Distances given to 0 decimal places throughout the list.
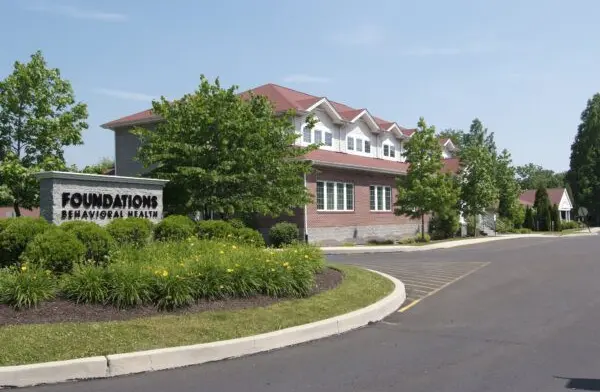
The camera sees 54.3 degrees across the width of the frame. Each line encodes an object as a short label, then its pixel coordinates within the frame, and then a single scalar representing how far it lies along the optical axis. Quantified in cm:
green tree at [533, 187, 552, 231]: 5872
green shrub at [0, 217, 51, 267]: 916
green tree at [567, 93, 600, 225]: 8000
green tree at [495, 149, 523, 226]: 4866
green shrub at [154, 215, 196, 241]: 1231
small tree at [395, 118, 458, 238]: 3106
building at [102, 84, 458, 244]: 2992
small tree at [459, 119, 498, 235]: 3853
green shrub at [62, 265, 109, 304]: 791
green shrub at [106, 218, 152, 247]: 1073
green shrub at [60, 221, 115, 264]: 934
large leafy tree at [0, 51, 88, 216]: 2212
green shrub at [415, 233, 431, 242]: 3322
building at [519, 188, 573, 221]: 8062
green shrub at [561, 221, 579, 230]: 6519
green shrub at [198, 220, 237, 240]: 1313
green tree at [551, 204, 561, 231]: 5909
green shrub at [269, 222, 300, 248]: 2683
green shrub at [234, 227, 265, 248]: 1300
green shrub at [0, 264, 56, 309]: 751
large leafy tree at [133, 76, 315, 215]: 1761
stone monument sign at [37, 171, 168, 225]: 1184
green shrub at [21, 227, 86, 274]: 856
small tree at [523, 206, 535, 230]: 5797
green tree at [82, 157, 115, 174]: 2510
